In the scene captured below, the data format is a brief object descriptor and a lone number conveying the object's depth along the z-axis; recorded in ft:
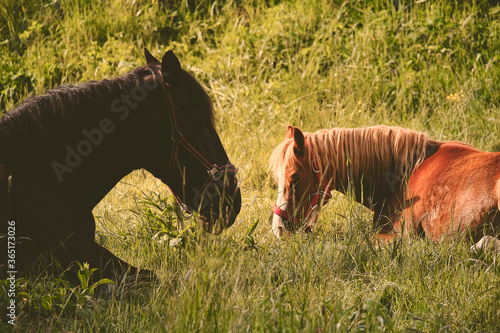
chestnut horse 23.99
